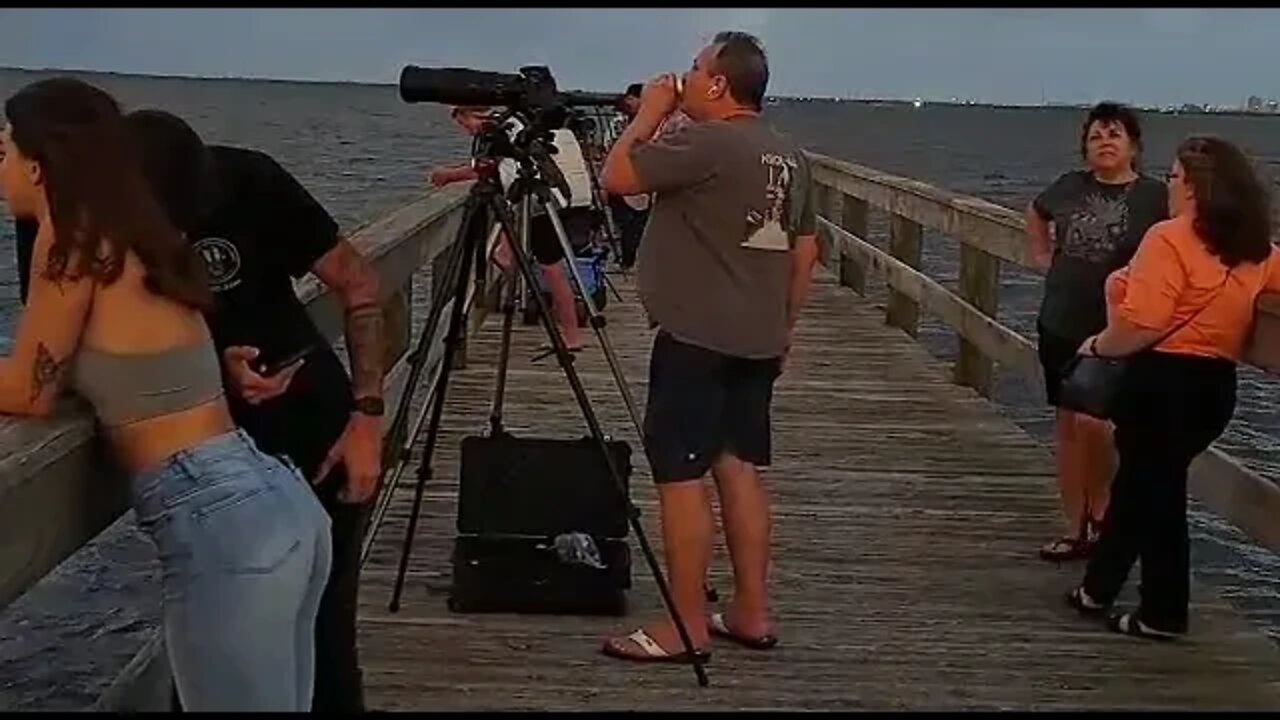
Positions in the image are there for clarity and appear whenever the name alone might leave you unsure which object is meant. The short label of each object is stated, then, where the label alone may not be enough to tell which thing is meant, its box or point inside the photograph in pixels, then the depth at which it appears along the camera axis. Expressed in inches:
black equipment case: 174.9
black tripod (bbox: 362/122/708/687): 158.4
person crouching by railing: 290.4
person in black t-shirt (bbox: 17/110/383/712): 116.0
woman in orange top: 164.4
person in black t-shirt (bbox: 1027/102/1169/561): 193.6
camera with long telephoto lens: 153.3
